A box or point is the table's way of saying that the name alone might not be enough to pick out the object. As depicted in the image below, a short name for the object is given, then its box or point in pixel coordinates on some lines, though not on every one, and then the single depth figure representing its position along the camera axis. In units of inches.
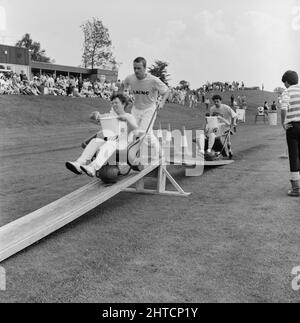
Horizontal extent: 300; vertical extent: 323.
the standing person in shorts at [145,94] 334.3
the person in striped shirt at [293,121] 310.0
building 1850.4
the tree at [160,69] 2778.1
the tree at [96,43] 1921.8
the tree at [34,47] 4175.7
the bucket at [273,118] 1202.7
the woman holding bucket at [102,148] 257.7
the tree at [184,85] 2210.9
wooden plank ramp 191.8
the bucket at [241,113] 1302.9
